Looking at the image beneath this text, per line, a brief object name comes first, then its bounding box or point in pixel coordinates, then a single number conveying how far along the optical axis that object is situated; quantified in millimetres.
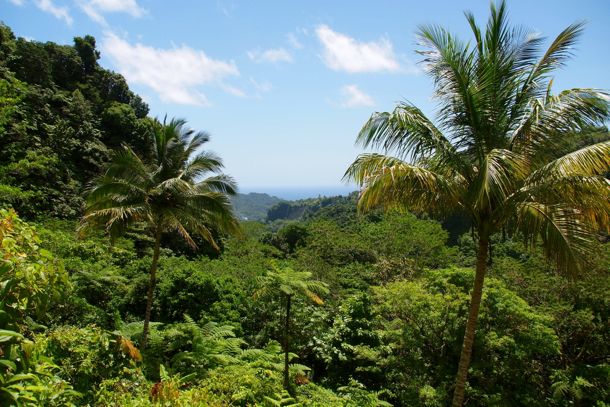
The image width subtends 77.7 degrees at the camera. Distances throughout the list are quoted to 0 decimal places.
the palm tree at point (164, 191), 10008
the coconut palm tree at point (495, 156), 5527
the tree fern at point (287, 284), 9734
